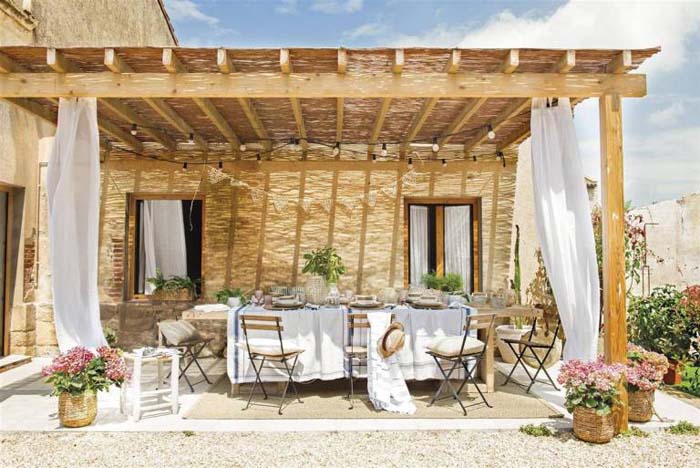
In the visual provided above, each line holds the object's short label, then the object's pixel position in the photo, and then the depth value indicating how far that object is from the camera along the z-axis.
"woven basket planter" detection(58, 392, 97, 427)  4.05
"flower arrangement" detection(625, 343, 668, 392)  4.11
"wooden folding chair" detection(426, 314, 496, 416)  4.57
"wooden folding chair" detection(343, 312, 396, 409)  4.75
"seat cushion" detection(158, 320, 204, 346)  5.05
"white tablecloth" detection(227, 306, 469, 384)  4.97
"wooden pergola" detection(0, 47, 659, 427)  4.20
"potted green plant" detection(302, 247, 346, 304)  6.06
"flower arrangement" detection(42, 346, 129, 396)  4.05
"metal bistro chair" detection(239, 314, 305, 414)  4.55
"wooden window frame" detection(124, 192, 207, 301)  7.29
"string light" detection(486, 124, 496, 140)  6.02
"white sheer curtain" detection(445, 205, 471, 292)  7.45
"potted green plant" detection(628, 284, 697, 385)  5.34
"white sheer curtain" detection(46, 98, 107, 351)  4.47
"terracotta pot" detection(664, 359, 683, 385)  5.31
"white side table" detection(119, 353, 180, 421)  4.26
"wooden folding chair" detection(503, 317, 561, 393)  5.08
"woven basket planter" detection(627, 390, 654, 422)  4.17
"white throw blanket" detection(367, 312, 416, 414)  4.52
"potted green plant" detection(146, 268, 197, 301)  7.20
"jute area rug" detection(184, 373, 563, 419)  4.36
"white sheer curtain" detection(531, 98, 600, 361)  4.36
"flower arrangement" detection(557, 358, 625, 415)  3.78
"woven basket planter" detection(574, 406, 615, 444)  3.76
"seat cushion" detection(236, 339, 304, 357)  4.59
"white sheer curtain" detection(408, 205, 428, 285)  7.41
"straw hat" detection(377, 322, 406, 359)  4.54
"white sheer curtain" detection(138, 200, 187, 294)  7.39
